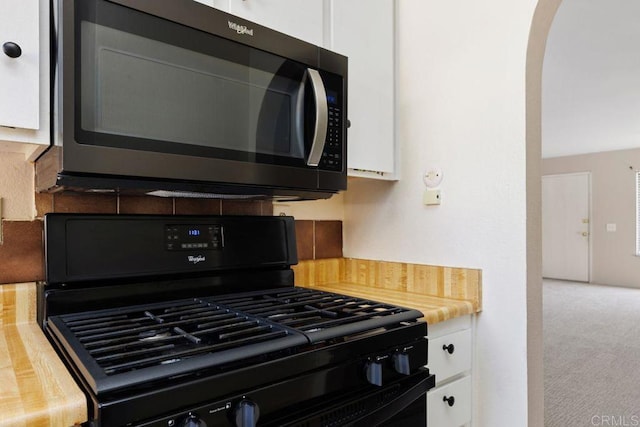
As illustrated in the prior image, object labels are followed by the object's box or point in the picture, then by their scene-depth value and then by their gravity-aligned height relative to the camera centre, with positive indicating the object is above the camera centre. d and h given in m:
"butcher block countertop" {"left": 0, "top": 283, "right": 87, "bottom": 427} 0.61 -0.29
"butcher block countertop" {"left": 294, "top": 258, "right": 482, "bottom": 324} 1.42 -0.28
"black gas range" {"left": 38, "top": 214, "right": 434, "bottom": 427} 0.69 -0.25
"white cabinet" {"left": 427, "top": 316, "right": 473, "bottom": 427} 1.33 -0.53
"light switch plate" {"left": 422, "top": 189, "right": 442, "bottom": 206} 1.62 +0.07
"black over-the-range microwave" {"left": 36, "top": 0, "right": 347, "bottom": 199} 0.86 +0.27
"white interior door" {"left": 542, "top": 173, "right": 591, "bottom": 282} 7.25 -0.22
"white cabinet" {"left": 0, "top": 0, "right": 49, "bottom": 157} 0.85 +0.31
